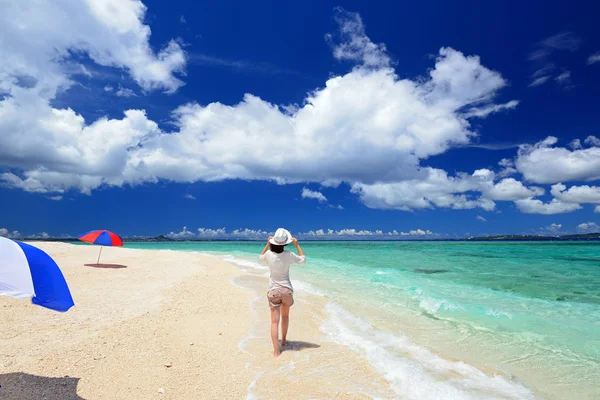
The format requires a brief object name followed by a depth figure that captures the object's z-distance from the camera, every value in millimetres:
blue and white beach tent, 3564
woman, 6277
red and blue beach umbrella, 17422
